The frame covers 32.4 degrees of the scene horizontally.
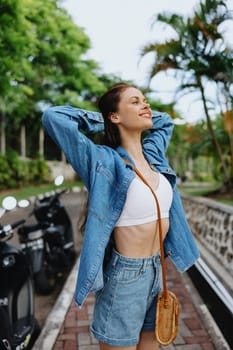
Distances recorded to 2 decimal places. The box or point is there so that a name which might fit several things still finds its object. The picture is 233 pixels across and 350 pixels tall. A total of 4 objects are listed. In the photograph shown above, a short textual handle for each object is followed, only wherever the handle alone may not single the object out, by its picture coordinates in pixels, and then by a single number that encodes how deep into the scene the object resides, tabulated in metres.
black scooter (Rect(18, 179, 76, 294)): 4.34
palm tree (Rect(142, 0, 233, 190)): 9.13
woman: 1.68
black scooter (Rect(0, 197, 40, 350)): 2.75
